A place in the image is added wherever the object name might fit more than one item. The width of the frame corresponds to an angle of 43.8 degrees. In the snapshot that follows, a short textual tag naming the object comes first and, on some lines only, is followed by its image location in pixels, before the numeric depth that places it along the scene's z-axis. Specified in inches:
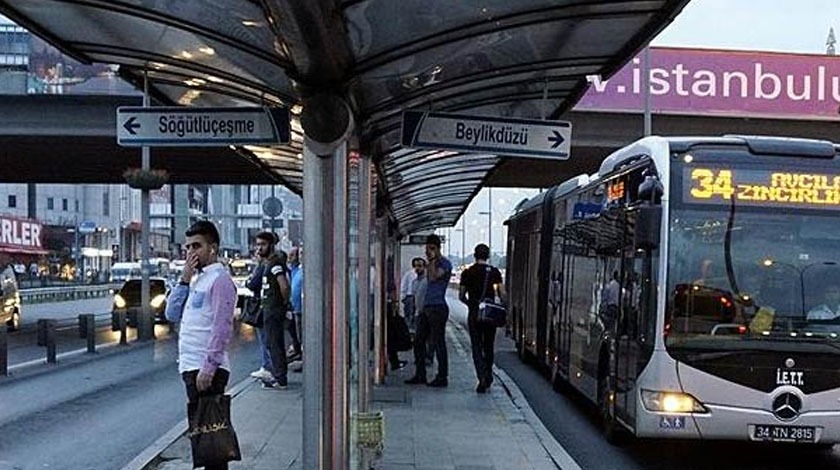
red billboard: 1942.7
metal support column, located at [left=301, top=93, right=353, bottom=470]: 246.4
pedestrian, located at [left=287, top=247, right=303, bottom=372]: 602.9
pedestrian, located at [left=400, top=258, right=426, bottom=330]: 785.6
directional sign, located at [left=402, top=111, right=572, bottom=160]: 294.7
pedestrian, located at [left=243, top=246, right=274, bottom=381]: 518.5
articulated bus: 348.2
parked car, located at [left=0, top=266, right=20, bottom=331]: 1066.1
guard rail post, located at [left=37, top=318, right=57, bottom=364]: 726.5
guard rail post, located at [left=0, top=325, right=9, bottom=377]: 621.9
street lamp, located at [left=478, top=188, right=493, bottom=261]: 3187.5
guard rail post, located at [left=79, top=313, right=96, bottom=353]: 802.8
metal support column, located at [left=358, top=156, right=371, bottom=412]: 325.7
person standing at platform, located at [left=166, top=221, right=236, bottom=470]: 268.5
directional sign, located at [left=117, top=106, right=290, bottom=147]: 273.3
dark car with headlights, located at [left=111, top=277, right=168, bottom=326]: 1146.0
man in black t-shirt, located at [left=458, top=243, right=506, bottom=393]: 526.6
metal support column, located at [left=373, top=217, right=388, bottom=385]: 468.4
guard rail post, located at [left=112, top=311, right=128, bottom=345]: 883.4
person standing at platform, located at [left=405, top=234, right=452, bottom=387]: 531.5
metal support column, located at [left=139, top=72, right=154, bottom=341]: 932.6
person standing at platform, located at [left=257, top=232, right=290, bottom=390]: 511.2
